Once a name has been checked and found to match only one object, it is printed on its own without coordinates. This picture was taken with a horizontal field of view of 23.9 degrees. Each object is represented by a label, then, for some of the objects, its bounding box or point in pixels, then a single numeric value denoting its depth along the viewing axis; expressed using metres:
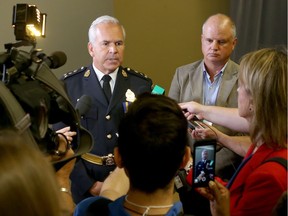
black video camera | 1.60
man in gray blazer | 2.86
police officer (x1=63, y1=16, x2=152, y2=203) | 2.68
